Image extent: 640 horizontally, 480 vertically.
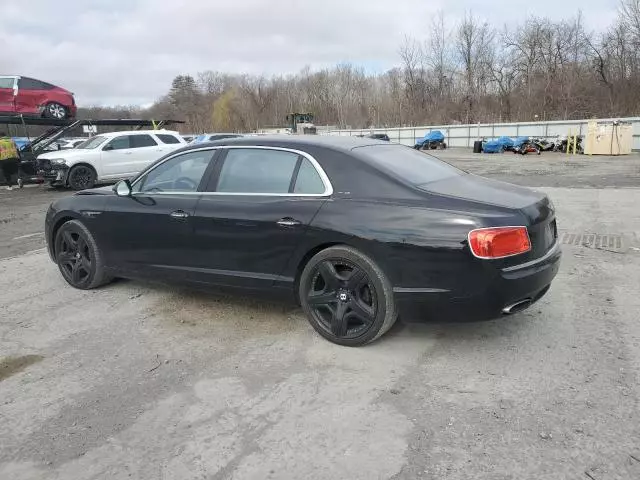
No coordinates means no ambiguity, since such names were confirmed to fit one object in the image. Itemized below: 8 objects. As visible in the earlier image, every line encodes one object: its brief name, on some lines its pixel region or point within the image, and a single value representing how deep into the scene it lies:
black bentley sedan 3.53
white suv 16.11
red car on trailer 18.38
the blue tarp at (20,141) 20.62
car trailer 18.42
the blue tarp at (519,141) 35.62
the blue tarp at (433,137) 47.88
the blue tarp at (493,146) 37.62
